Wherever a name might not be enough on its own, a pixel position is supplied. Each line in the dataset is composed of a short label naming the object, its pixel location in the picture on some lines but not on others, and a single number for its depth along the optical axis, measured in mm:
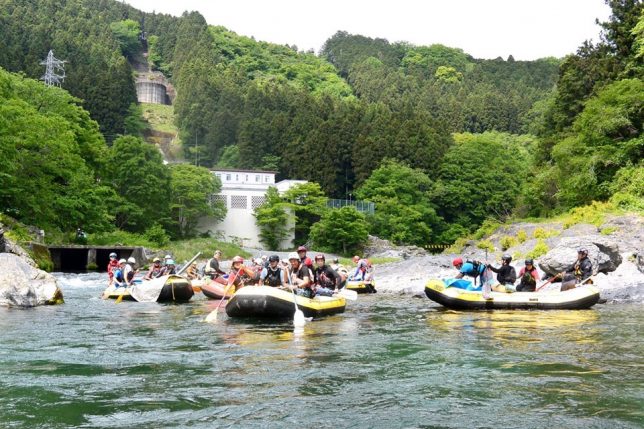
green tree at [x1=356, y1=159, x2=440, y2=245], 65625
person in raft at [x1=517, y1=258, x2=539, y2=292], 19797
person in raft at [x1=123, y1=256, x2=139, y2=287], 23109
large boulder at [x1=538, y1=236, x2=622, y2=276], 22953
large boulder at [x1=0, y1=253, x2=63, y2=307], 18688
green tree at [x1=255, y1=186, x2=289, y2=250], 65688
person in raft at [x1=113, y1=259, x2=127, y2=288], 23172
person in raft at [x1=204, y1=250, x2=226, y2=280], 23825
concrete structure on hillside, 145875
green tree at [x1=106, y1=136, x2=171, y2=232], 58156
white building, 67875
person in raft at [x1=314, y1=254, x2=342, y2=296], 18234
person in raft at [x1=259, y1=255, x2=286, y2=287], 16672
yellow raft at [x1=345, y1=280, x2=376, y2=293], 25953
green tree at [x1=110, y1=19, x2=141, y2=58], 168262
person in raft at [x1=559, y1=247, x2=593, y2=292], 19994
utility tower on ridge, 85750
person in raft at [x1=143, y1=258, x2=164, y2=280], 24641
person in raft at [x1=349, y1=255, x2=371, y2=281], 26692
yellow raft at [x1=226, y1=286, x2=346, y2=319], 15891
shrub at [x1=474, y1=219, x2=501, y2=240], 42719
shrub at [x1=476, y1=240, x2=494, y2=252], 35238
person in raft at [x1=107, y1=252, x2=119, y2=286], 24375
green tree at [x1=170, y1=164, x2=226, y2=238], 65250
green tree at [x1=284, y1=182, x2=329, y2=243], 66625
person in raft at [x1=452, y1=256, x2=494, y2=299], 18578
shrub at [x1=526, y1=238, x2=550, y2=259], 28297
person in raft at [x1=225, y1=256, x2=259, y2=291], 19078
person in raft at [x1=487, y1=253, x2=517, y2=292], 19516
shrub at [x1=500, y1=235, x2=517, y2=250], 33403
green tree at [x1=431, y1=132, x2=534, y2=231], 71625
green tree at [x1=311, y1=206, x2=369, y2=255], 60156
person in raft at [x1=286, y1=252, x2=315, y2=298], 16953
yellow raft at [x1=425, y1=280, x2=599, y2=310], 18500
